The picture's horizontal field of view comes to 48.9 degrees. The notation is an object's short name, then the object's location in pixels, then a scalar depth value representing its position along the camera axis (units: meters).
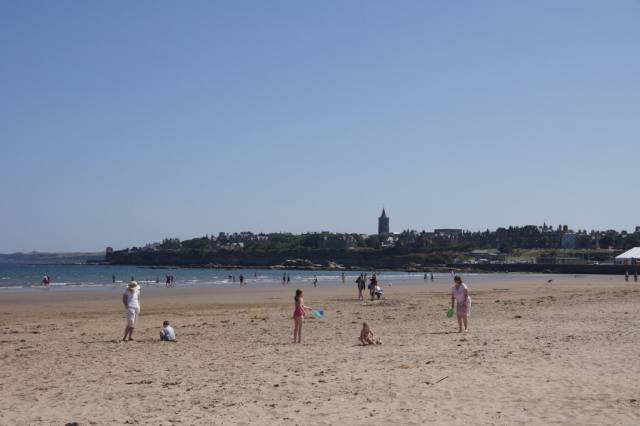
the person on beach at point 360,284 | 35.10
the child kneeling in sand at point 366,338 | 13.74
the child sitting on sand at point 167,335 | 15.29
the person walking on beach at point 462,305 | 15.85
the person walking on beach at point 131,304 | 15.51
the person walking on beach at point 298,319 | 14.62
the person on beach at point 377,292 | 32.56
